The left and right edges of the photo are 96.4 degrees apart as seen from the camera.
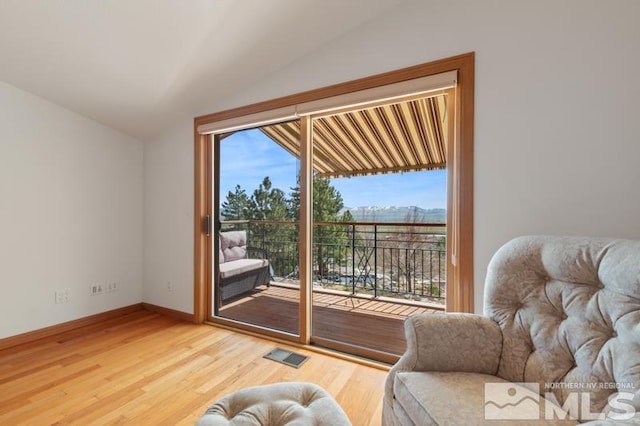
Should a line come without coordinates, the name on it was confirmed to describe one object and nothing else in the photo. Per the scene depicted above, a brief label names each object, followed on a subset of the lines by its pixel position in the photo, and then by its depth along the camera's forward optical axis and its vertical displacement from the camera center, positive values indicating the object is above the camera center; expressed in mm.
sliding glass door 2584 -205
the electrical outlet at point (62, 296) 2625 -785
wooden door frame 1740 +271
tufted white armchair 921 -527
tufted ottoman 995 -730
